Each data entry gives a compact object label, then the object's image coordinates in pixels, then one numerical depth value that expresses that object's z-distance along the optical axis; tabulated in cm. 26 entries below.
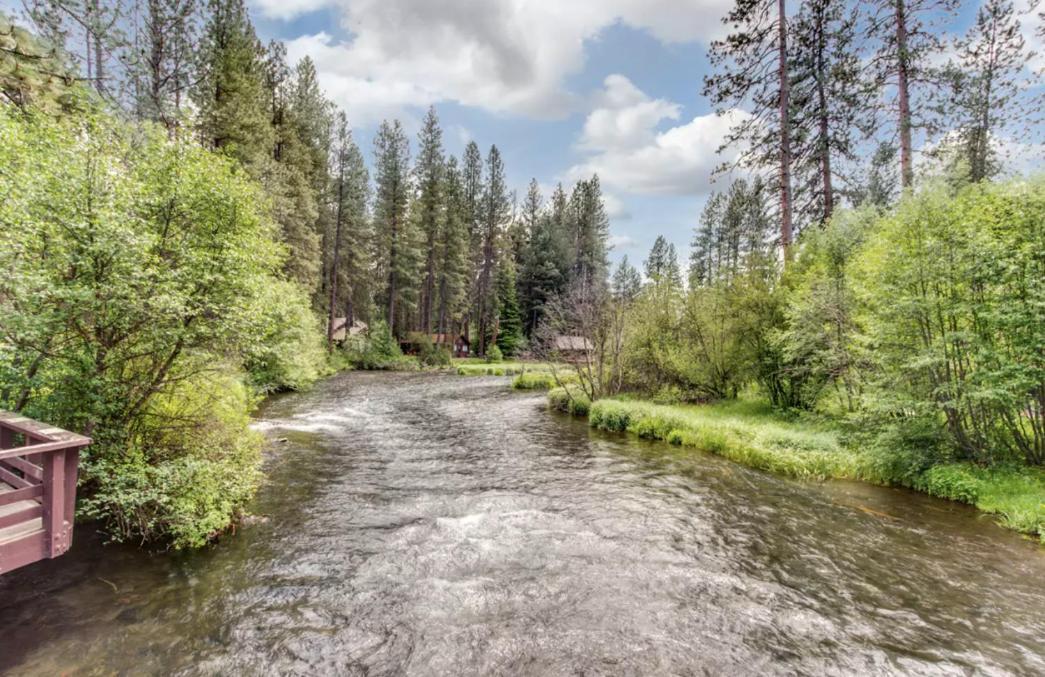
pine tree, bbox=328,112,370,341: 3947
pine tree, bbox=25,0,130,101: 729
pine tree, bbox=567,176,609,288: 6131
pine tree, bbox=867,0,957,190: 1476
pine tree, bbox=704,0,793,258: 1681
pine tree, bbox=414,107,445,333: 4581
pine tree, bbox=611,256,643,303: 6479
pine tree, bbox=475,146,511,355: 5606
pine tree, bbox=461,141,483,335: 5659
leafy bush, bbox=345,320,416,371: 3922
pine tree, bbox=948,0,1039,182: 1625
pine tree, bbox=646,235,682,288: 7175
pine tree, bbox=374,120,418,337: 4406
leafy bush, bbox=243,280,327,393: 2136
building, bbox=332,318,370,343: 4383
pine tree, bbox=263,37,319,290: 3011
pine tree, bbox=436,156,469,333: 4841
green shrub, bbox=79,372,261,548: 648
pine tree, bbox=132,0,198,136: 1568
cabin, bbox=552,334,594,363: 2075
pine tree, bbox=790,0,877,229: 1630
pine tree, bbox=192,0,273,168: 1984
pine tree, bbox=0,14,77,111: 598
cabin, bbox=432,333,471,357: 5319
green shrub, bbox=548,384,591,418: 1992
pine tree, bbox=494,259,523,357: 5466
